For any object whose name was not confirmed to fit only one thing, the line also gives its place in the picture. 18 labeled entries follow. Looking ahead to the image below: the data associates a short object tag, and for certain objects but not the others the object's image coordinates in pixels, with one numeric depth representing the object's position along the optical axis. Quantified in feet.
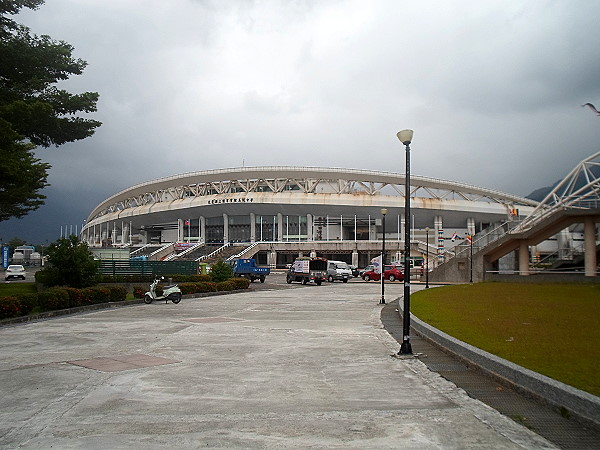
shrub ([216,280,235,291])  110.32
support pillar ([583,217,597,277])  118.93
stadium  269.03
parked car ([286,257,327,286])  146.10
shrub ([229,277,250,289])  116.37
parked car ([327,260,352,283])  163.43
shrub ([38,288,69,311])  63.05
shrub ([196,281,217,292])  102.12
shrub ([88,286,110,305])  75.46
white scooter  82.48
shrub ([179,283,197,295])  96.94
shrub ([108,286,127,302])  80.18
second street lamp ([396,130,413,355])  35.53
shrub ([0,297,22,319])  55.36
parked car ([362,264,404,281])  163.99
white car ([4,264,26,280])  166.90
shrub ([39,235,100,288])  82.53
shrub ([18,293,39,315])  58.91
